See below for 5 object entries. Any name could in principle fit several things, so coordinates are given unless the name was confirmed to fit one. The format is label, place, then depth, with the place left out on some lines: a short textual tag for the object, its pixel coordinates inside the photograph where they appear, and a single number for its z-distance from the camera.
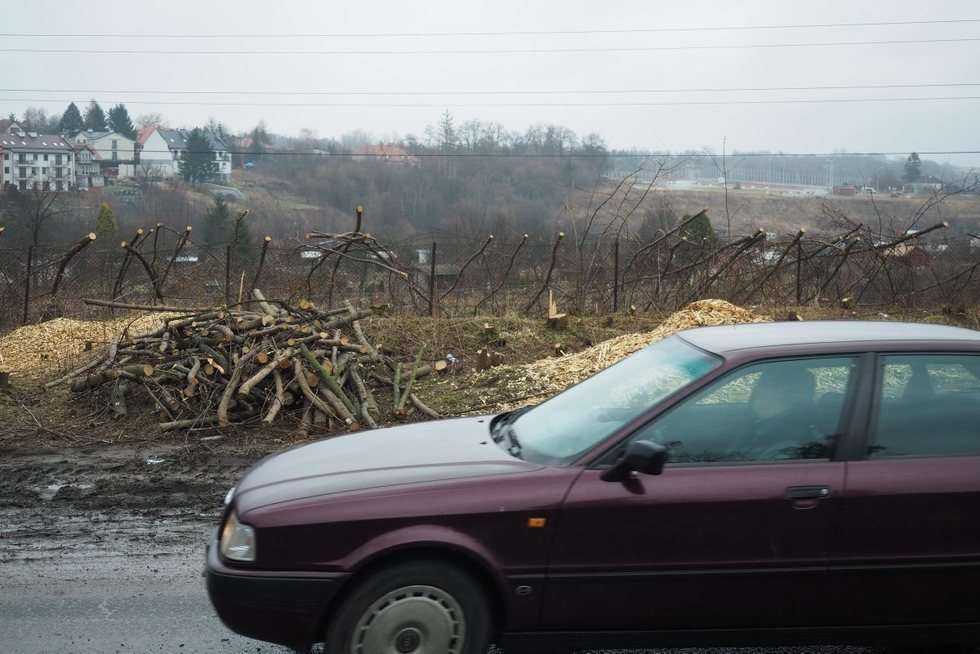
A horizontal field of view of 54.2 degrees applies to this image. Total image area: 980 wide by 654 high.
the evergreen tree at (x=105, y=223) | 29.33
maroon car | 3.91
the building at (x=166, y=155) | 59.66
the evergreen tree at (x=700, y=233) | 18.14
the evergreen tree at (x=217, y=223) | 36.53
